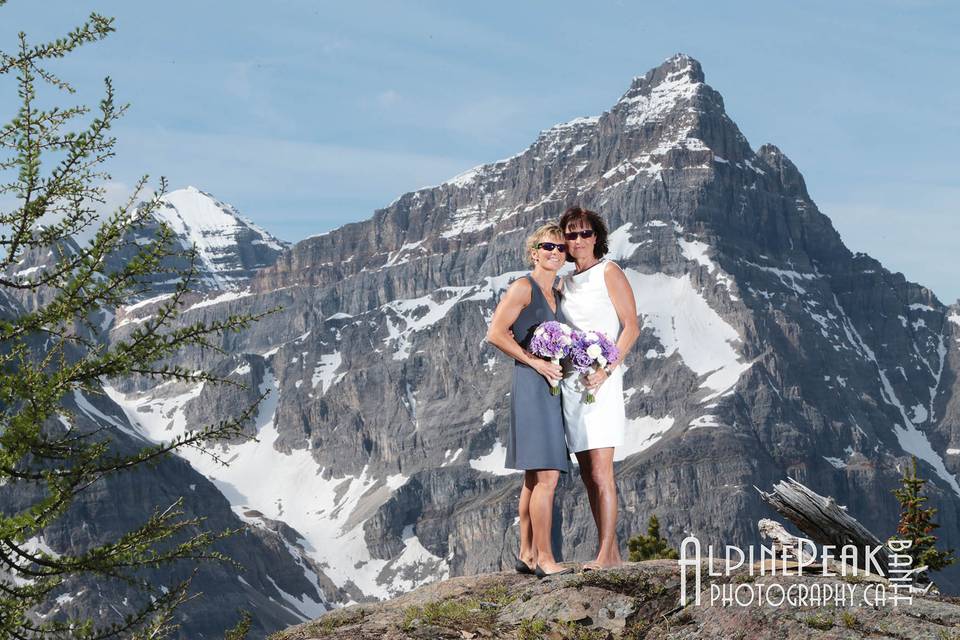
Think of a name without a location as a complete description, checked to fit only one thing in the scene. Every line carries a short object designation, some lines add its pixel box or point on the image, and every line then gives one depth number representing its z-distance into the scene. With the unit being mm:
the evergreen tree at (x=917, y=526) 26750
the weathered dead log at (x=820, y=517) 14016
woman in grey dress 14906
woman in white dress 15023
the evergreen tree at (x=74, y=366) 11164
